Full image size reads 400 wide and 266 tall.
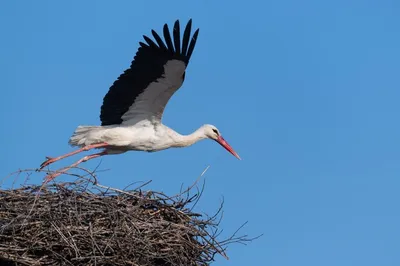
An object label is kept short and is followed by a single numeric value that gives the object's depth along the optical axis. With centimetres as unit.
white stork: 2014
